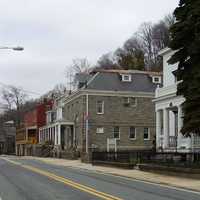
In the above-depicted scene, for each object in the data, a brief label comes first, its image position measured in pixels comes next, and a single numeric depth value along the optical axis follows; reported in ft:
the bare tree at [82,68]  393.62
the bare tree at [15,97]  464.65
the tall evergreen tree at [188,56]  96.43
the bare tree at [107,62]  373.07
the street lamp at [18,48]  99.51
